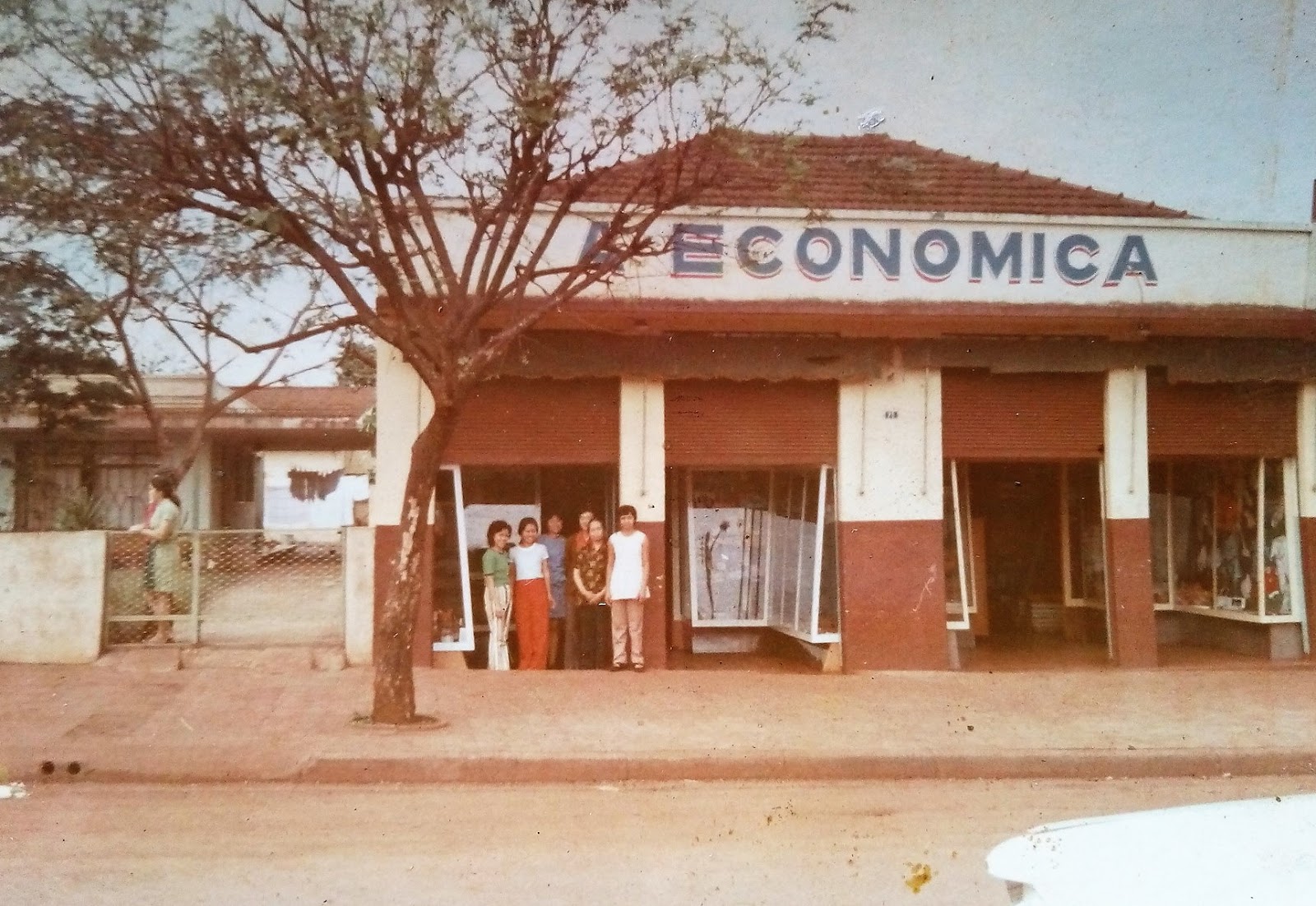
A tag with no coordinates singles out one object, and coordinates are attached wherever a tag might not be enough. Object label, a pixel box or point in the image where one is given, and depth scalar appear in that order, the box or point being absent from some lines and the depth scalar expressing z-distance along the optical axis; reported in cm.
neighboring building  1961
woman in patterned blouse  1267
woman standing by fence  1184
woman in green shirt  1242
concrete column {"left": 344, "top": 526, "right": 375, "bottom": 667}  1212
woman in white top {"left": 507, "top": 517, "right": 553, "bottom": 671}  1251
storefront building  1260
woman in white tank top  1225
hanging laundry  2814
